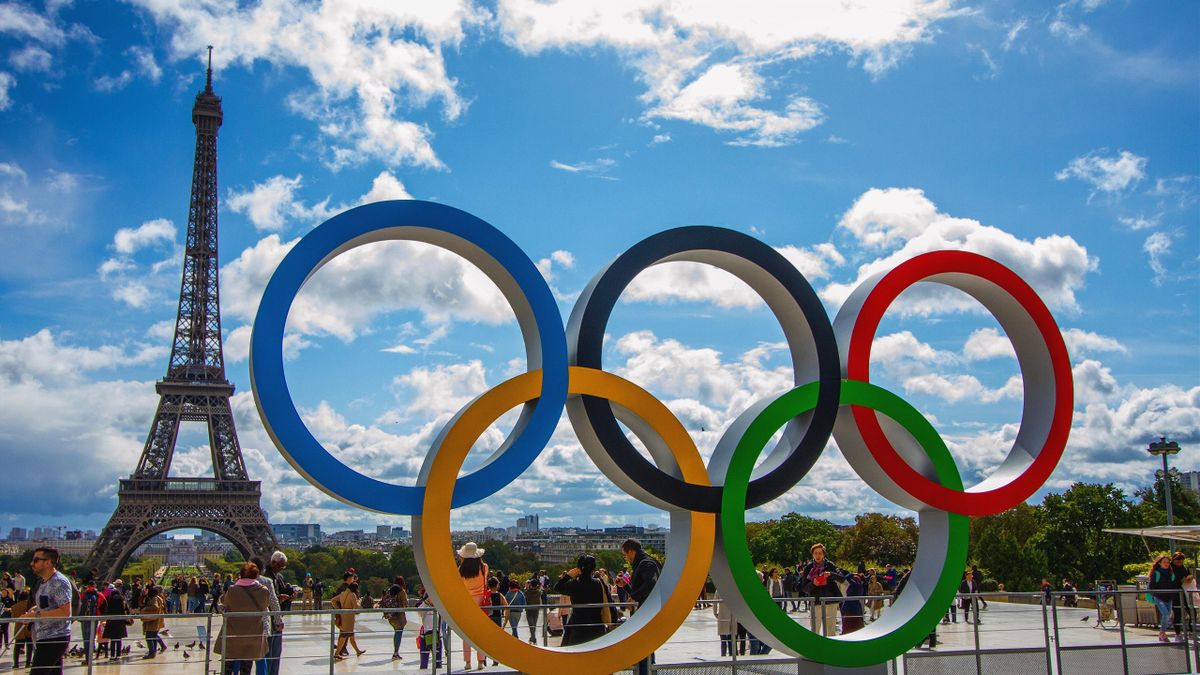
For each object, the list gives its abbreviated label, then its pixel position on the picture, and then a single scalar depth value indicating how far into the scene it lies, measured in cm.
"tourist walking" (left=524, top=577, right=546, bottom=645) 1600
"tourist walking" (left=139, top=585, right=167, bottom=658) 1622
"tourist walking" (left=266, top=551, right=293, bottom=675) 1053
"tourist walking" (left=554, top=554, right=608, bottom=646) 1102
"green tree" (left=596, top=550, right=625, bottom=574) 7894
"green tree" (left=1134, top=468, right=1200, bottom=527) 6217
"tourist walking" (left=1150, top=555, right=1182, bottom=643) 1469
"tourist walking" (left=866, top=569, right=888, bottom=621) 2089
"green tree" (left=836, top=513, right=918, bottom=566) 7081
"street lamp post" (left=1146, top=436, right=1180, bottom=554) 3266
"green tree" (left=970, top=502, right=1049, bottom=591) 5497
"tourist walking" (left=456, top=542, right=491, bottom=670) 1162
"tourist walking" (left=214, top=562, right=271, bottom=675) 988
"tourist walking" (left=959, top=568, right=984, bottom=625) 2225
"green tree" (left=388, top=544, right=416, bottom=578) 6888
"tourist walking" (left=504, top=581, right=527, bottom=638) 1512
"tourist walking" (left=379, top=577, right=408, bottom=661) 1498
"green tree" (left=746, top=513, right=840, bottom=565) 7569
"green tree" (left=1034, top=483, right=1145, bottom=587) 5428
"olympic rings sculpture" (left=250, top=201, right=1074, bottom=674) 934
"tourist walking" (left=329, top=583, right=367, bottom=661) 1537
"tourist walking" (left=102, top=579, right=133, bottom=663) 1633
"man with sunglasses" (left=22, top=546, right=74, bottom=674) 966
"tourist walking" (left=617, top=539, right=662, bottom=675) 1116
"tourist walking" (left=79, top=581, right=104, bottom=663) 1716
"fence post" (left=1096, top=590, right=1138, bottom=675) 1265
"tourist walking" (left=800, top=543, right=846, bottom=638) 1274
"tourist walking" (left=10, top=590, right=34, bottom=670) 1348
